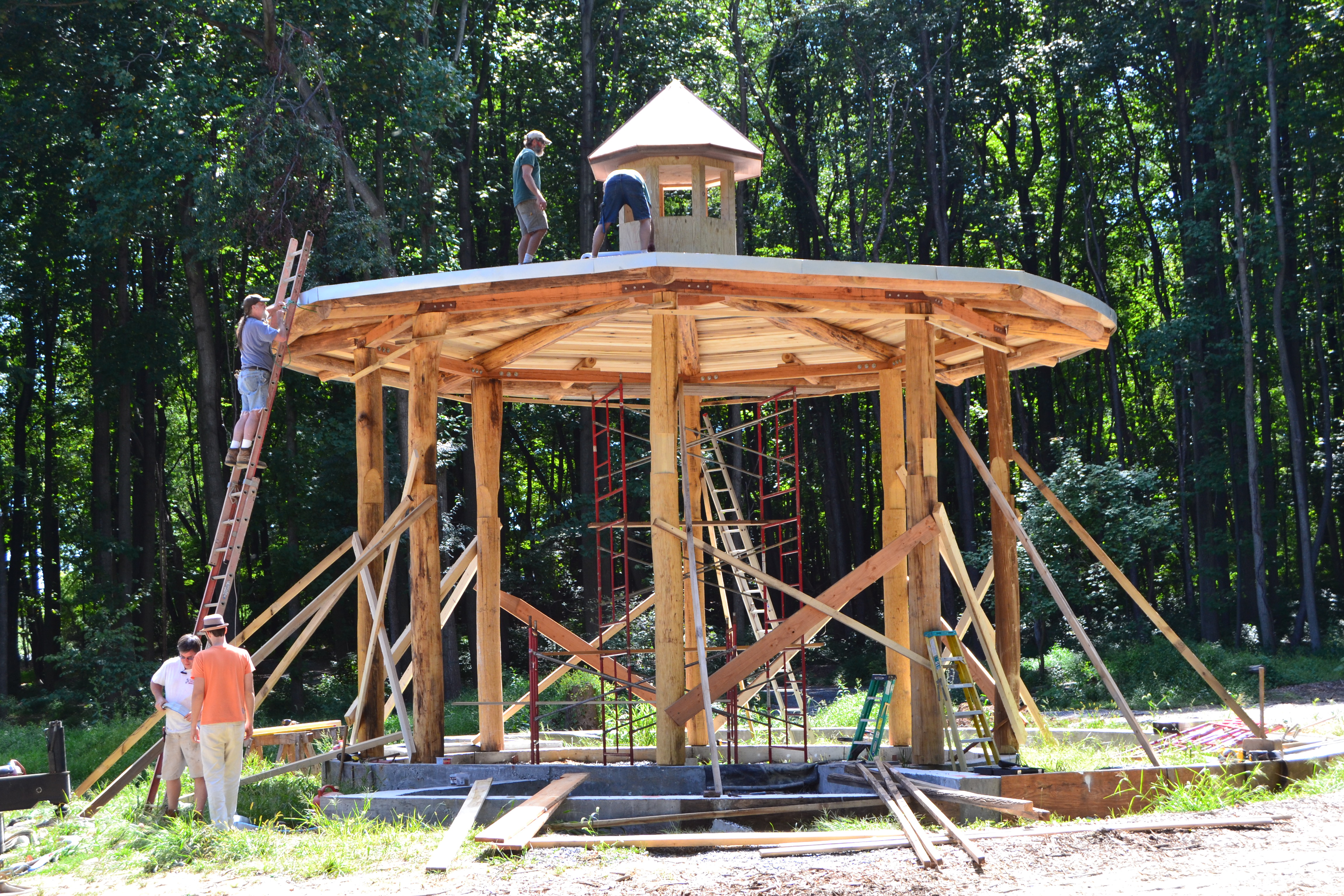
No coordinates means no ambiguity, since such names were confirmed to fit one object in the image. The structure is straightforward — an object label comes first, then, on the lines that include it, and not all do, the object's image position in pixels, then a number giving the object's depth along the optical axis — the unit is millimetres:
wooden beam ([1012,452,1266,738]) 11633
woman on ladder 12117
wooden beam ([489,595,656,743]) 14602
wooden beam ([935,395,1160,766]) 10797
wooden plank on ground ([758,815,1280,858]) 8320
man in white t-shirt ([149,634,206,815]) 10852
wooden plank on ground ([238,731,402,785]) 11102
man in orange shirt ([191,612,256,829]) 10203
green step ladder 12828
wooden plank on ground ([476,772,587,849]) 8539
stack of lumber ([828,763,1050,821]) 9367
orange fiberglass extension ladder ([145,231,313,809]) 11211
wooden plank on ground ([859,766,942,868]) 7934
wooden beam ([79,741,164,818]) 11680
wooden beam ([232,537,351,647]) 12070
